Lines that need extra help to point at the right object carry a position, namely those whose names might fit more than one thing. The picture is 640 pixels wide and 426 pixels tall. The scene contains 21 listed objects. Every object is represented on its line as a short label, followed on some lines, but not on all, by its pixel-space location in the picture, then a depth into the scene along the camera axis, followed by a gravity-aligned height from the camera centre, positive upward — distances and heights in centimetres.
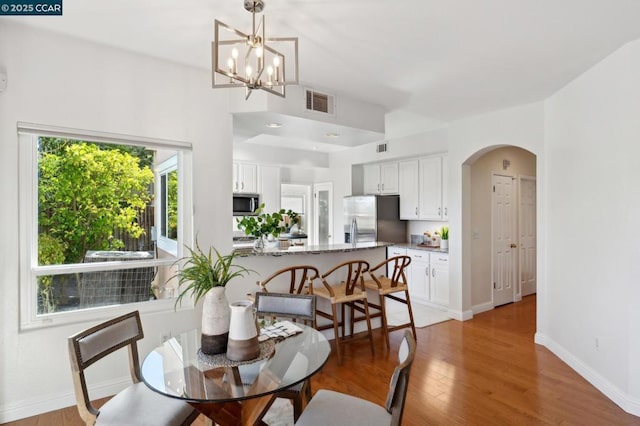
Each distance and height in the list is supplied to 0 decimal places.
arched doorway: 495 -20
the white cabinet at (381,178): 624 +64
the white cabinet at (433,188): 541 +38
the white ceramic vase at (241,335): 164 -57
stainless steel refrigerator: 605 -13
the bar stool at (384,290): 367 -82
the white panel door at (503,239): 529 -42
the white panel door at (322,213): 739 +0
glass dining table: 143 -72
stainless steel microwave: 625 +16
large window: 252 -6
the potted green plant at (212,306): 170 -45
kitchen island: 332 -49
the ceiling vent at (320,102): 346 +112
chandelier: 183 +89
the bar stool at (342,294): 332 -81
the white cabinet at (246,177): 640 +66
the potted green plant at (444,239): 534 -41
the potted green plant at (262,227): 352 -14
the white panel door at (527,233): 580 -36
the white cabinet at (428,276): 518 -99
